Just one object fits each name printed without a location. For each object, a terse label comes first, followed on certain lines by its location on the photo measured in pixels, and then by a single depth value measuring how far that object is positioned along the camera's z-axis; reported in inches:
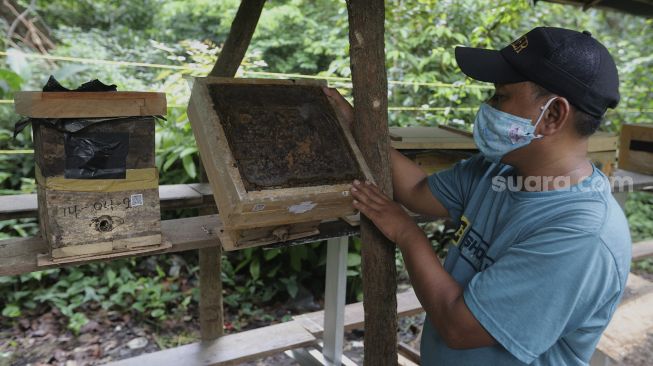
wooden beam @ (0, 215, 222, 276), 63.3
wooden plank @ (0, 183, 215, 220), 93.4
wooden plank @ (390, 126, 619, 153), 93.4
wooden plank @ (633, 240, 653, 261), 166.5
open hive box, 55.9
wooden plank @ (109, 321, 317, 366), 110.8
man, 46.5
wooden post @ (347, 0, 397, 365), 58.2
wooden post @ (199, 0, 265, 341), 90.0
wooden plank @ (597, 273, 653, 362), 104.7
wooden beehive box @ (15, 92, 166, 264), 60.6
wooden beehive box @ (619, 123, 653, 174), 136.6
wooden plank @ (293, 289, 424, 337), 132.8
